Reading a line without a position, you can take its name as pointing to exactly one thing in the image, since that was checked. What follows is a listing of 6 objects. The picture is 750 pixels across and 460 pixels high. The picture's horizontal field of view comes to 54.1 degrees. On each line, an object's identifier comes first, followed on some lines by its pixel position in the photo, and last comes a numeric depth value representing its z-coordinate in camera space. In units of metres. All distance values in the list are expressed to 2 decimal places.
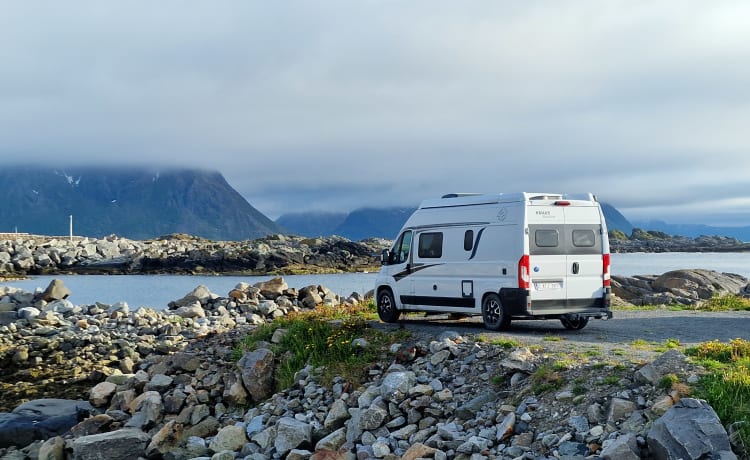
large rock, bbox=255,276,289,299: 33.31
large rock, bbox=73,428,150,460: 13.70
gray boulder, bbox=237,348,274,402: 15.38
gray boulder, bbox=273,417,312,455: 12.51
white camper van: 15.59
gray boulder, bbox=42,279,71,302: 34.97
